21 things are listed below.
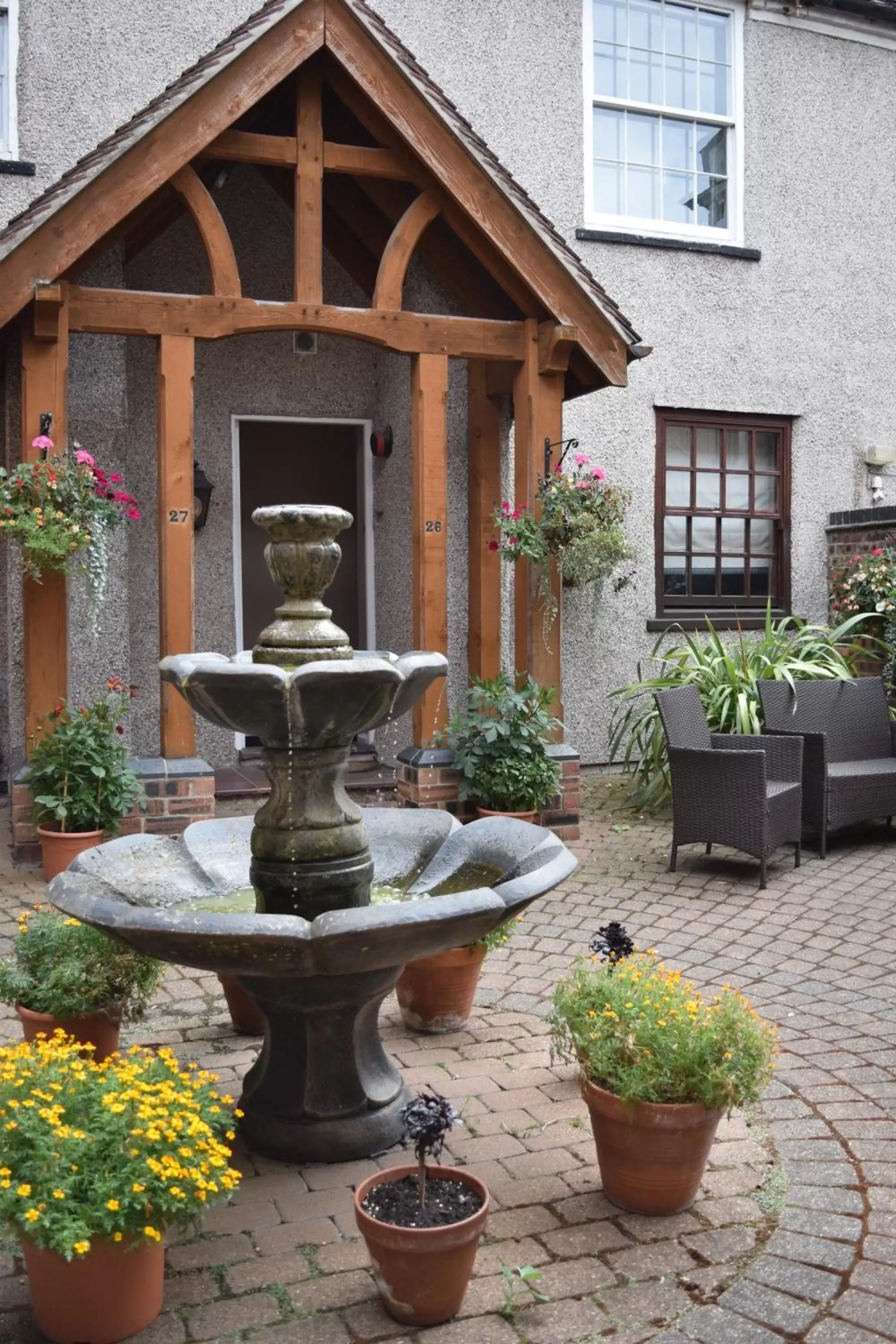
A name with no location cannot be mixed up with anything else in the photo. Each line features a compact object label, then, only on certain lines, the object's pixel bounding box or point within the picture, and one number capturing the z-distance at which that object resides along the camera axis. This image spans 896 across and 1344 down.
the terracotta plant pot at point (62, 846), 6.34
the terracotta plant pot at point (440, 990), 4.36
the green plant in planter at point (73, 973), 3.75
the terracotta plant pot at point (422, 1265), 2.67
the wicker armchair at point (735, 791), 6.55
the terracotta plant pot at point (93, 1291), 2.60
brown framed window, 10.45
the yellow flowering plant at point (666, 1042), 3.11
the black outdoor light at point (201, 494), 8.88
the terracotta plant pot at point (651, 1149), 3.12
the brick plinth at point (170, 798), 6.77
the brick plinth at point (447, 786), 7.36
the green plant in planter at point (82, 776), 6.40
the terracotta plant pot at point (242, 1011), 4.37
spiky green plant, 8.28
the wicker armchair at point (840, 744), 7.18
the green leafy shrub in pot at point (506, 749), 7.20
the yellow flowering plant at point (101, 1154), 2.50
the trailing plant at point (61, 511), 6.21
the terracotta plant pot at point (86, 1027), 3.78
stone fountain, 3.09
